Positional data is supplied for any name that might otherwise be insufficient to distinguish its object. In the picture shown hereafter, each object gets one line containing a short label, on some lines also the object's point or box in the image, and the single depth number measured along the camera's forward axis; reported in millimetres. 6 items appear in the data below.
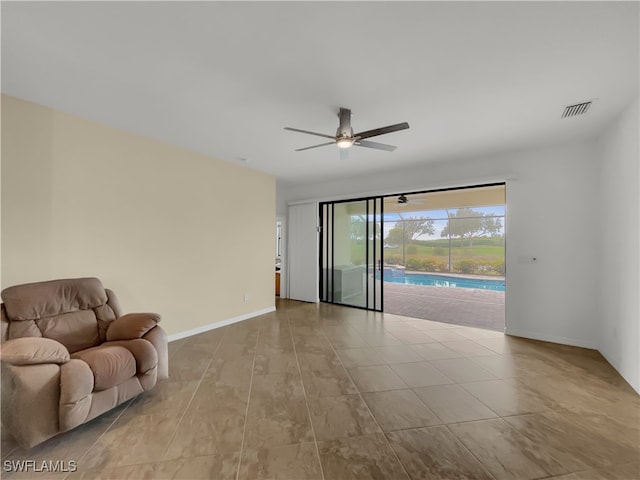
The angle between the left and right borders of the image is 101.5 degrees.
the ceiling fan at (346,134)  2547
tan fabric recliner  1600
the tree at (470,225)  9672
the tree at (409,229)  10750
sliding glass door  5191
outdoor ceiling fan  6474
